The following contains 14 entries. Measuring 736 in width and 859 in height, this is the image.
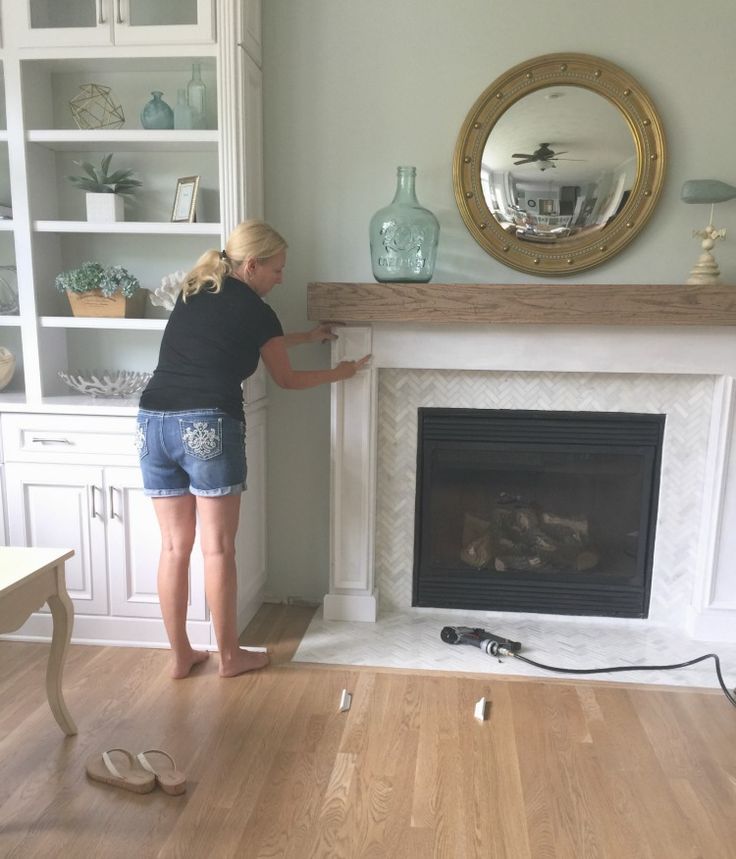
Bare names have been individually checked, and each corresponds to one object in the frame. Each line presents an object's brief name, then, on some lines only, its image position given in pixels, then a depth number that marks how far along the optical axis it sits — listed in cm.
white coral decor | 246
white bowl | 258
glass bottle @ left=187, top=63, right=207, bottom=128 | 244
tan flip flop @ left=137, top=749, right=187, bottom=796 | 172
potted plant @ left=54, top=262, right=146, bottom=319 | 243
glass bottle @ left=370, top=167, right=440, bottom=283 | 243
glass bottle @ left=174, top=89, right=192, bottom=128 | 243
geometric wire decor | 250
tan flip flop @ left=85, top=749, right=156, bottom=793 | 174
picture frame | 247
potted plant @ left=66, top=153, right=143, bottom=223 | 245
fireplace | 239
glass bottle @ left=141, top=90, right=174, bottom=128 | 241
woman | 210
